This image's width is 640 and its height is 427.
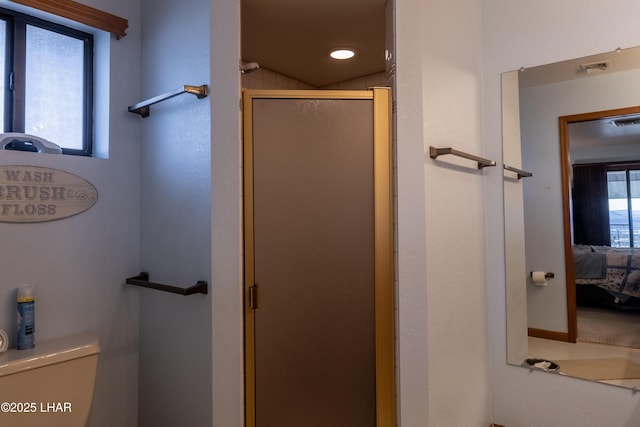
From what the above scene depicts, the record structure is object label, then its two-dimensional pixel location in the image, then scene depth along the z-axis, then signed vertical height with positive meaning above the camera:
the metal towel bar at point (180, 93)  1.36 +0.52
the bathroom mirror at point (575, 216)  1.57 +0.05
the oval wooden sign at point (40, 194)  1.40 +0.15
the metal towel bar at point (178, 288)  1.37 -0.22
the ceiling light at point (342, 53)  1.90 +0.91
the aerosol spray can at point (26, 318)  1.37 -0.32
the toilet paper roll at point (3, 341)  1.33 -0.39
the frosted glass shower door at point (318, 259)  1.36 -0.11
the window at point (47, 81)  1.51 +0.65
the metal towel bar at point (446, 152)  1.39 +0.29
